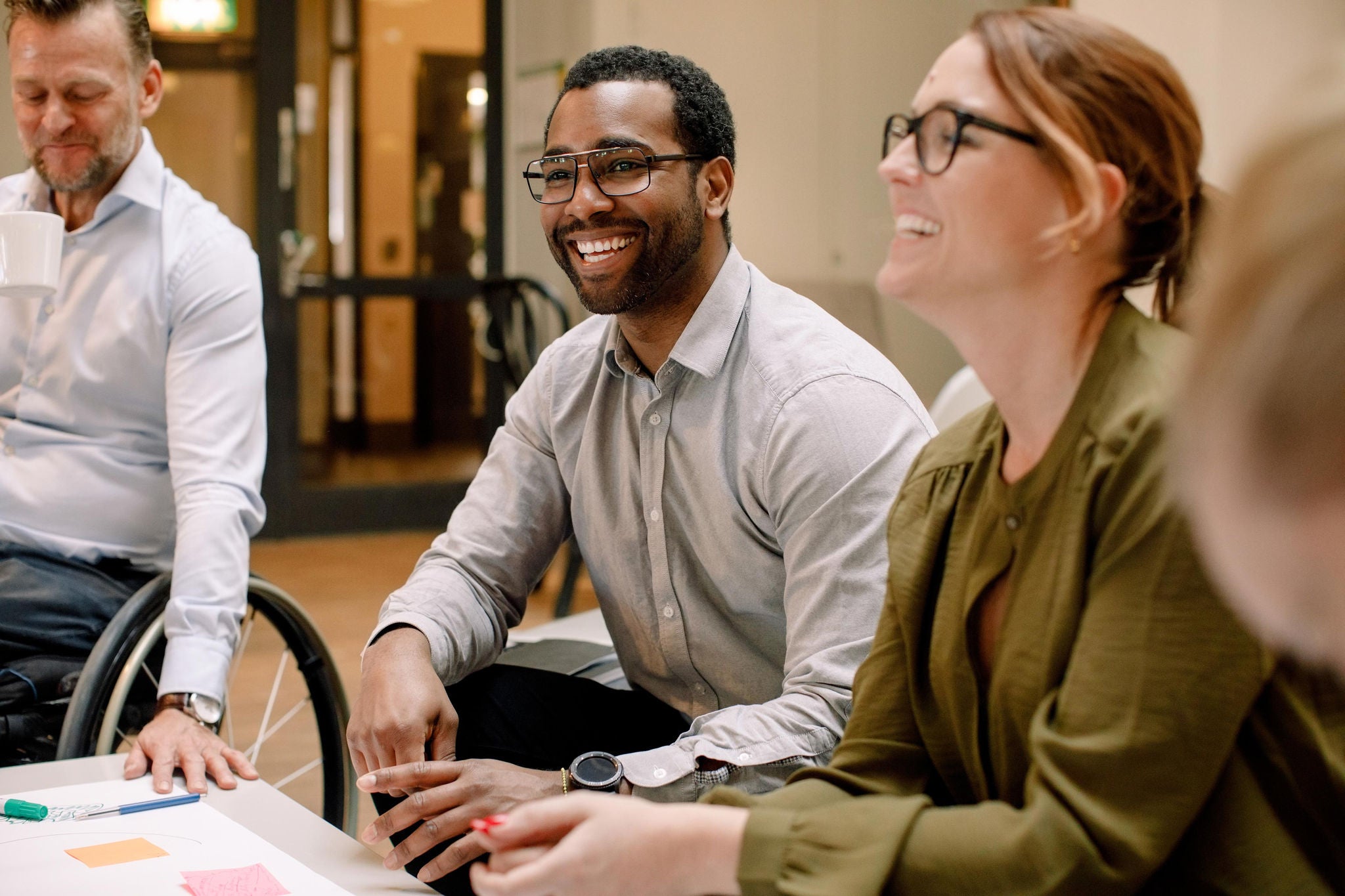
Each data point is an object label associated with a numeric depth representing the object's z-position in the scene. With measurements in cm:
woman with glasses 77
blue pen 117
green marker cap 115
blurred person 41
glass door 536
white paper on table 101
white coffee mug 143
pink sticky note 100
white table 104
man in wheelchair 183
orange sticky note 106
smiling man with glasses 126
